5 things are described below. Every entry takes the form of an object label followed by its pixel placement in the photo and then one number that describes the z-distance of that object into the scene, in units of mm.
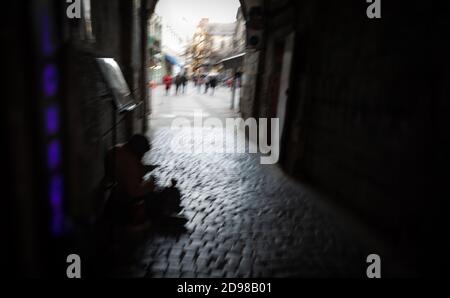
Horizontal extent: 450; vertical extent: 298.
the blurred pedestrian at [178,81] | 27884
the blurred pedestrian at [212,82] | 29816
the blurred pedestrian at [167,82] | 26422
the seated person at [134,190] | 3844
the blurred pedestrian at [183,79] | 28959
